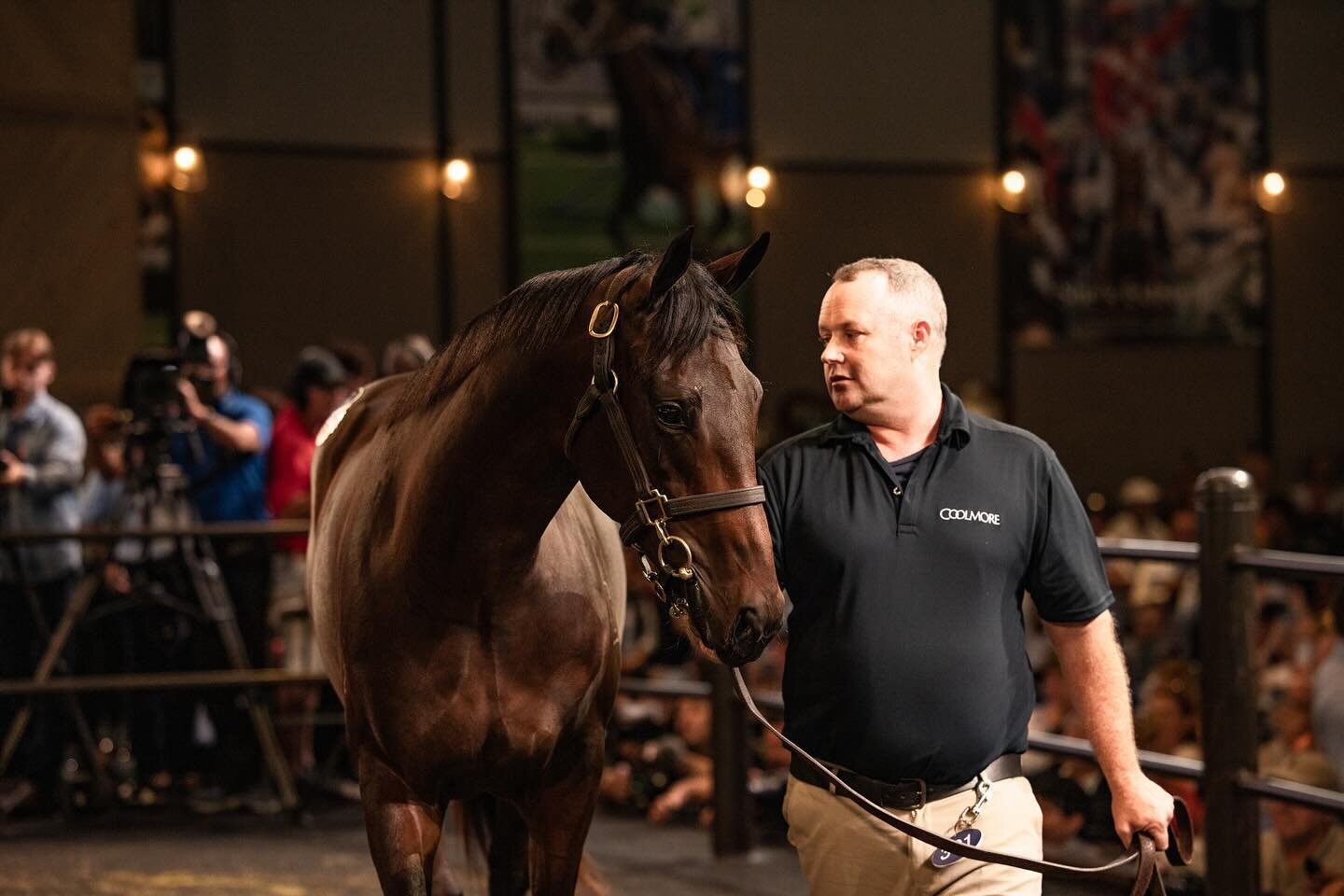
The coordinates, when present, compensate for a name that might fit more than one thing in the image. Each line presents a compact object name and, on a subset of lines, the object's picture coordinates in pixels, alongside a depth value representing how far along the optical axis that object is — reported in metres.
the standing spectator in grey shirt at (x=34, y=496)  11.91
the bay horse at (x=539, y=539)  4.29
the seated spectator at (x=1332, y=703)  8.64
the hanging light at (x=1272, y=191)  26.55
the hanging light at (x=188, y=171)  20.97
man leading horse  4.64
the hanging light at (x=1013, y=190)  25.55
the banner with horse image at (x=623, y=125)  23.30
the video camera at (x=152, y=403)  11.37
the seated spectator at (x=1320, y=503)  16.78
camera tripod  11.32
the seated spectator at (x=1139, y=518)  18.25
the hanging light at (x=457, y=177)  22.87
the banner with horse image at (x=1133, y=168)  25.80
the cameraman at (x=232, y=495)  11.98
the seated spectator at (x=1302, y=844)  8.23
